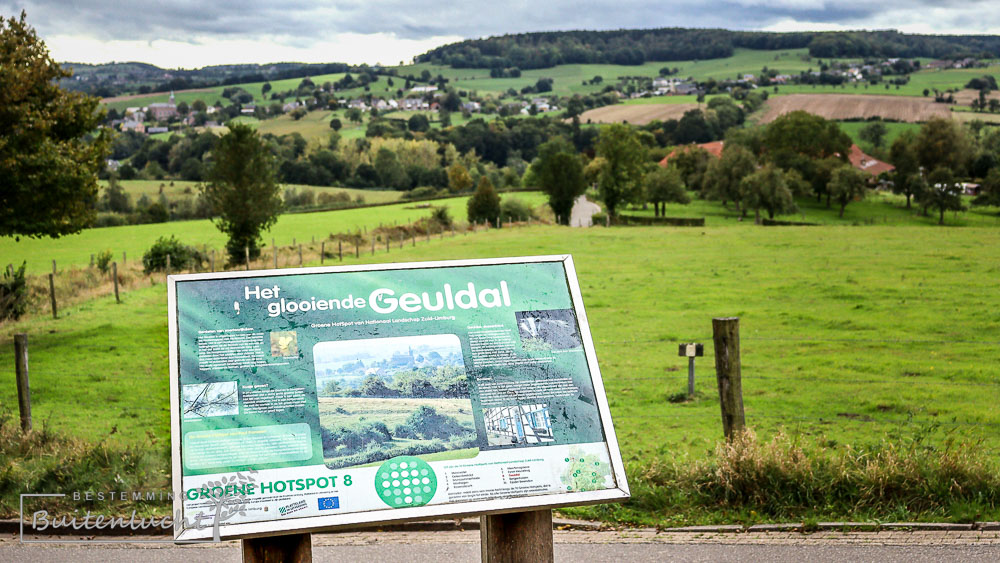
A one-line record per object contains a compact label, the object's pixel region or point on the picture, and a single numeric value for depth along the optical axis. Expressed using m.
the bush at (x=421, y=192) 95.81
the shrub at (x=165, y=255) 37.66
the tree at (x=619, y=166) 80.50
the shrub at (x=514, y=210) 73.31
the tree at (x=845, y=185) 78.75
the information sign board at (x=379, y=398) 3.76
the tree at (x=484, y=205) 70.75
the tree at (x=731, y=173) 80.62
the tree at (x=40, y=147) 24.25
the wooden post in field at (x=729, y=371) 7.73
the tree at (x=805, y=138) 105.19
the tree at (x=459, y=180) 104.19
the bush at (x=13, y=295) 25.56
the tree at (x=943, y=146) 87.50
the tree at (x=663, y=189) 81.94
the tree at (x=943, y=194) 66.56
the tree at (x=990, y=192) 64.50
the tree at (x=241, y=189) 46.41
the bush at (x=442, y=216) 66.75
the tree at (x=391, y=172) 104.88
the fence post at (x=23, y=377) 9.04
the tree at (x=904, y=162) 82.96
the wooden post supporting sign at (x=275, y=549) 3.89
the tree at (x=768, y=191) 72.88
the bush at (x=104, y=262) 37.04
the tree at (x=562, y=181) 76.31
